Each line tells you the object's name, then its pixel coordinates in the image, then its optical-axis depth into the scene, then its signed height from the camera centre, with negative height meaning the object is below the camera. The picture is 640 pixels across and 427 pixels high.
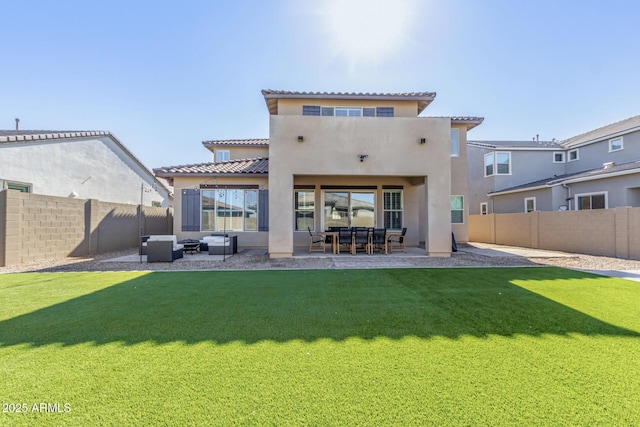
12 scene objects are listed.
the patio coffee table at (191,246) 12.24 -1.02
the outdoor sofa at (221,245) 11.71 -0.93
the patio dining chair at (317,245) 12.70 -1.10
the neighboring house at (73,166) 11.85 +2.99
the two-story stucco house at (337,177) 10.78 +2.00
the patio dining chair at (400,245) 11.86 -1.04
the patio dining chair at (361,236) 11.44 -0.59
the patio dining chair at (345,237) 11.46 -0.62
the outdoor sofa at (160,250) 9.92 -0.96
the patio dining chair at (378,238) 11.48 -0.68
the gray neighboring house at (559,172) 14.88 +3.32
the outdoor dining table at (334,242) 11.56 -0.84
